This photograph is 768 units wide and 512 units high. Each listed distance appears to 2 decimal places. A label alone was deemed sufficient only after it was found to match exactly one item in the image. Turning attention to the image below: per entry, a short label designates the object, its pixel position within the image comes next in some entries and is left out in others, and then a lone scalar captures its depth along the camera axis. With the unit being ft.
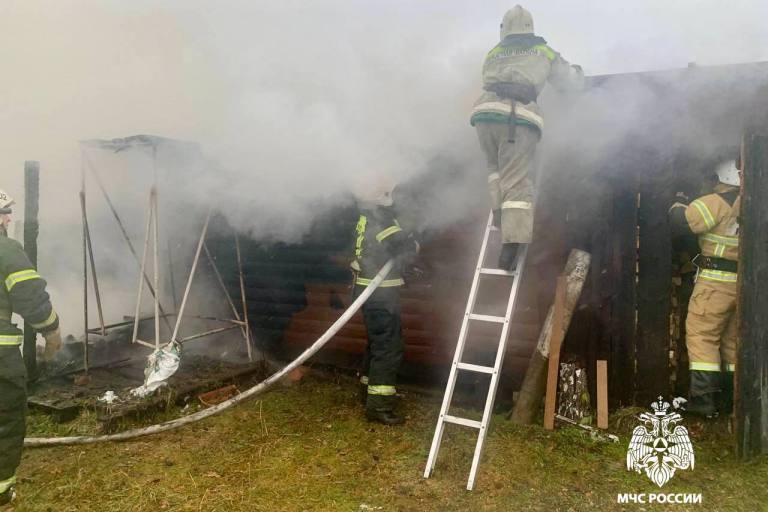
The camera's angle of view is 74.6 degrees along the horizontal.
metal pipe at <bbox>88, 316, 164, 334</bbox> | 18.06
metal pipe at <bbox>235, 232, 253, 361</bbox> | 19.44
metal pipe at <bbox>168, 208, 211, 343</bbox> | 16.29
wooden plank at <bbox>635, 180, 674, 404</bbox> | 14.53
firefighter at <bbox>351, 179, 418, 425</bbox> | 14.92
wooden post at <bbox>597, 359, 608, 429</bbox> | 14.11
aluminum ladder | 11.57
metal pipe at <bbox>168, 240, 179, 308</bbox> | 20.59
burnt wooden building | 13.67
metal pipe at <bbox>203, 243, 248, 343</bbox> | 20.03
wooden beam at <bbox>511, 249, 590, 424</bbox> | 14.87
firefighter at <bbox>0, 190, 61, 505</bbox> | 11.08
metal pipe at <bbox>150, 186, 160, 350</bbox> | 16.14
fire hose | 13.69
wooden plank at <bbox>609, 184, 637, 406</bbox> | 14.78
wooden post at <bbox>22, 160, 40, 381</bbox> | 17.30
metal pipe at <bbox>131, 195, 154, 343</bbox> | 16.81
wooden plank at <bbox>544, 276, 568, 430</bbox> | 14.34
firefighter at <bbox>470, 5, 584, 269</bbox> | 12.24
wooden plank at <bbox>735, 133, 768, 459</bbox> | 12.12
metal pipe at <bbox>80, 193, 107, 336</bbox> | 17.12
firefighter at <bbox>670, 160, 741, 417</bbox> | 12.98
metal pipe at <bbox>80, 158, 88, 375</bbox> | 16.96
